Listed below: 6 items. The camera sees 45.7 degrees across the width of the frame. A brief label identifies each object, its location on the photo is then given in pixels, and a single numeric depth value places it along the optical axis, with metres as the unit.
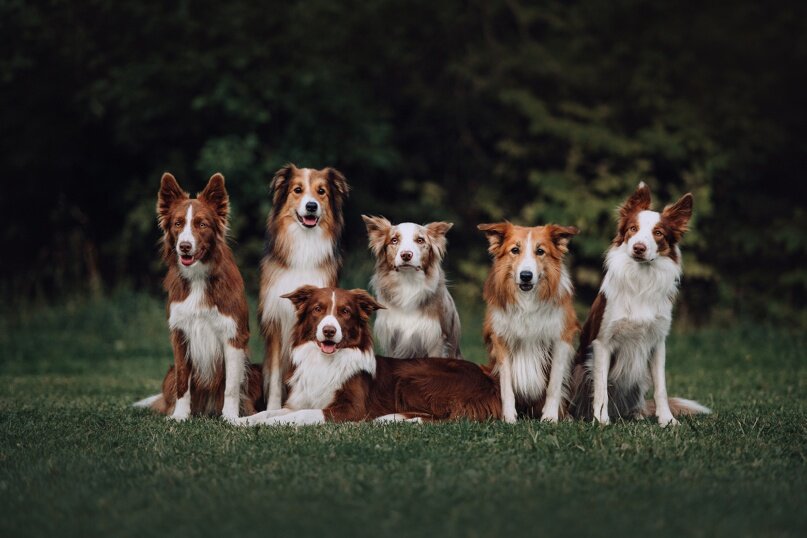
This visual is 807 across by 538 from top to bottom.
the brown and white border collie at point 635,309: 6.57
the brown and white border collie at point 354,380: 6.79
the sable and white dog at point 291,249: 7.31
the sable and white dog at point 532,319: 6.74
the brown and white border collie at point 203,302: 6.87
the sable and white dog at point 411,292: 7.54
